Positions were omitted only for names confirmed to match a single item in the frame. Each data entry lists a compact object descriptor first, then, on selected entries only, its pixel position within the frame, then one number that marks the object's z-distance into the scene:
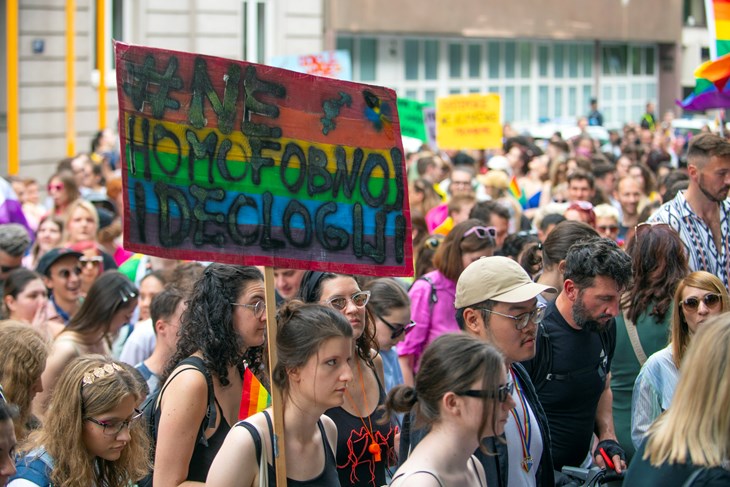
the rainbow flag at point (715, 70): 8.77
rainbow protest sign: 3.92
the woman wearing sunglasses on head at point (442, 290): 6.68
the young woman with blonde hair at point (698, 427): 2.85
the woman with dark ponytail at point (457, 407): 3.33
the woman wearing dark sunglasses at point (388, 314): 5.83
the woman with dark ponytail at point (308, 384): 3.80
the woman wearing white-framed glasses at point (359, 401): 4.45
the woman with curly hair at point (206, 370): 3.96
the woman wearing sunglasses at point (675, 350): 4.91
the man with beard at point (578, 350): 5.02
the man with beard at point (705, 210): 6.50
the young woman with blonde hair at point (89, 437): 4.03
